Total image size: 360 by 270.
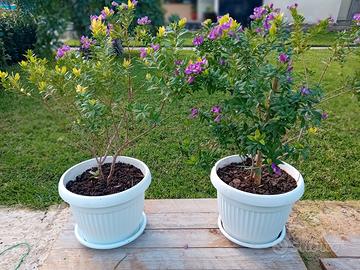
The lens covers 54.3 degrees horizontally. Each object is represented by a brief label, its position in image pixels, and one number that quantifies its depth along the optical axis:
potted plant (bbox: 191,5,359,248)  1.50
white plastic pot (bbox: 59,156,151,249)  1.66
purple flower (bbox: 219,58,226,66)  1.66
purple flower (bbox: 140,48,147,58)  1.66
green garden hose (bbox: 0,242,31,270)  1.84
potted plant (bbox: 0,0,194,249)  1.58
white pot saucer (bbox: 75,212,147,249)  1.79
